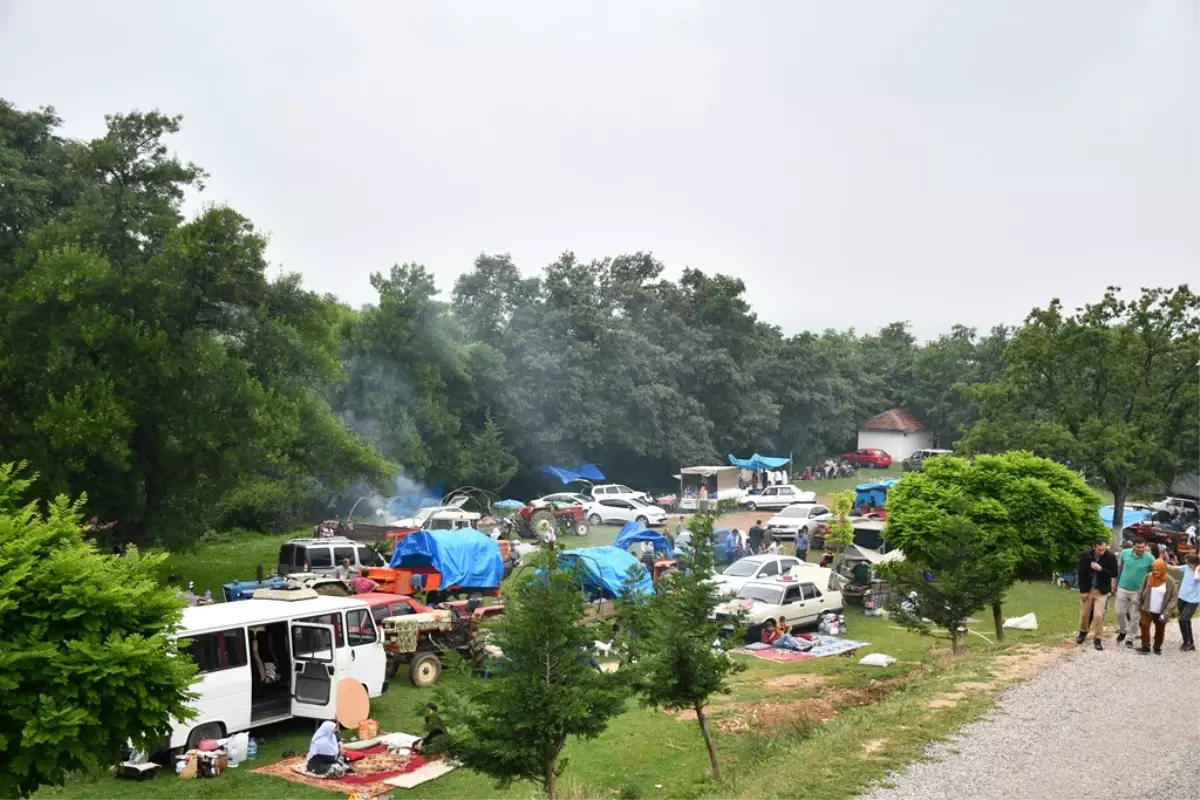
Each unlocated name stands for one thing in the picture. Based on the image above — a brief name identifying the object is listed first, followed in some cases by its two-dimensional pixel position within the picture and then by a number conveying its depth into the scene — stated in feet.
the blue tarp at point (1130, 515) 115.24
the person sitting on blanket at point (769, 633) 64.95
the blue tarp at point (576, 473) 152.76
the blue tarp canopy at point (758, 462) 173.47
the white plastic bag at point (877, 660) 58.08
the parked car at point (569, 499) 126.72
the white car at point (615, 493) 131.30
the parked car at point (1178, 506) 128.06
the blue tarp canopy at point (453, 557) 71.20
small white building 236.63
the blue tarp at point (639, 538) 88.74
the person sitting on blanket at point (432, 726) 32.26
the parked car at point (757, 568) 72.02
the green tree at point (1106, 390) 107.14
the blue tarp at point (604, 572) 68.64
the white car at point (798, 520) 107.96
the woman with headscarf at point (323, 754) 38.86
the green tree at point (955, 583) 53.06
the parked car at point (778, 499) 140.05
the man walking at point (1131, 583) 45.68
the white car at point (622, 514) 121.39
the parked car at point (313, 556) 78.23
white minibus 40.73
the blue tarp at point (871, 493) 134.72
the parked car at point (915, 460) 208.33
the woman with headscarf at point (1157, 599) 44.37
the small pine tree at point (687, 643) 34.83
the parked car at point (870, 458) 222.48
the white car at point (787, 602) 65.21
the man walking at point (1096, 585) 46.55
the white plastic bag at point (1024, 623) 68.49
